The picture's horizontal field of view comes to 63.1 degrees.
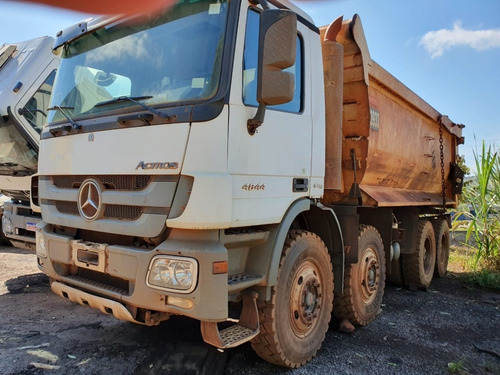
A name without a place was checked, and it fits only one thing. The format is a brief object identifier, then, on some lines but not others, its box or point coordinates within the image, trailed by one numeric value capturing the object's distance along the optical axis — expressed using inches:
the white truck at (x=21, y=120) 230.2
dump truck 100.6
